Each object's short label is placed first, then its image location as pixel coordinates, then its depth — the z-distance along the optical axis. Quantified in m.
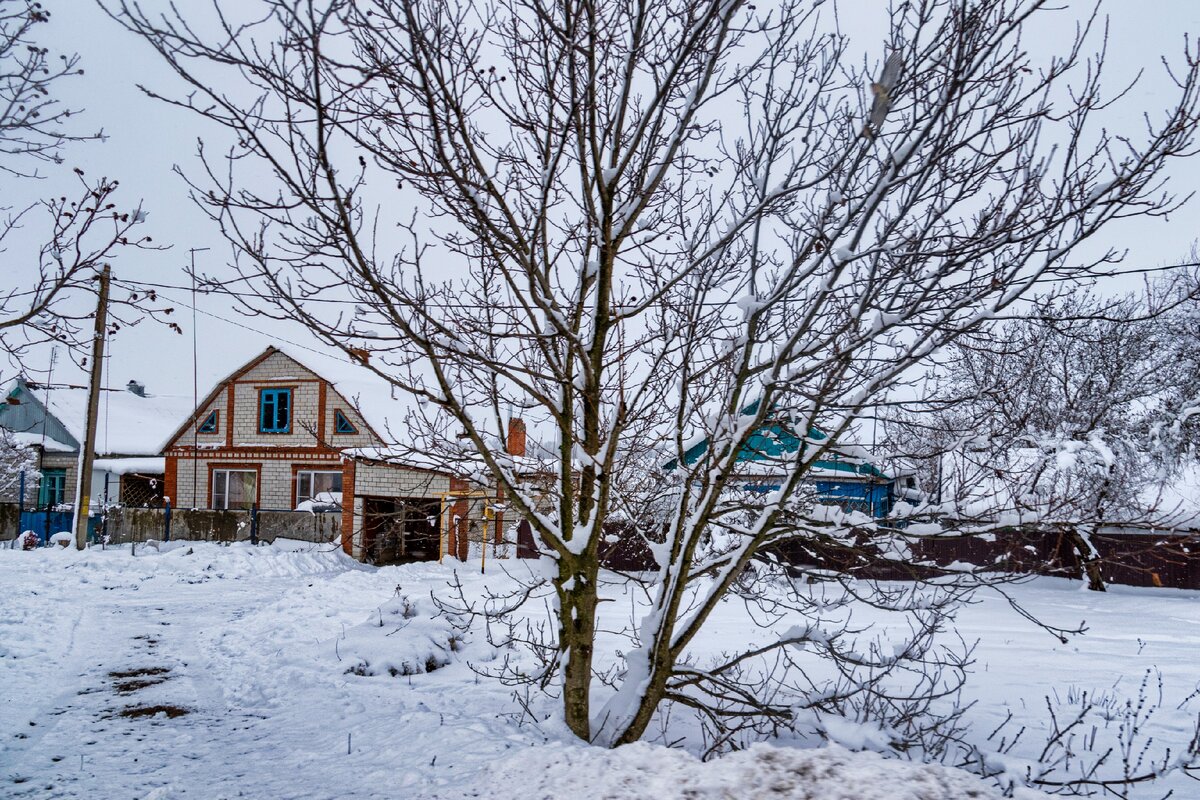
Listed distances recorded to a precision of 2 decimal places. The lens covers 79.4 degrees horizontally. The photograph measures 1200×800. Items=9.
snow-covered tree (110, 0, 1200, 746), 3.53
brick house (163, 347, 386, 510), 25.64
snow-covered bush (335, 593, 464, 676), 7.95
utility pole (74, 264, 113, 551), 16.52
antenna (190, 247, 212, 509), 26.10
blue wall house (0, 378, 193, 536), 31.11
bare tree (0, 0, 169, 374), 4.75
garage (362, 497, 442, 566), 19.61
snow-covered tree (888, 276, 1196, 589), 16.11
